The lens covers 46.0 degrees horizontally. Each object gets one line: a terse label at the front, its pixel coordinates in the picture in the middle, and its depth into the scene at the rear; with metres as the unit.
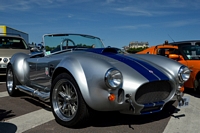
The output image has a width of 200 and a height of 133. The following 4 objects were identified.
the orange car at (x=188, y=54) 5.40
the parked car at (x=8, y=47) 7.61
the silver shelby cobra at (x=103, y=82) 2.91
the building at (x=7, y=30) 14.02
